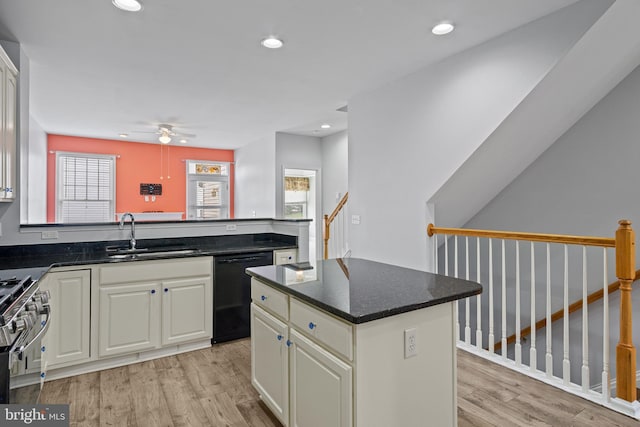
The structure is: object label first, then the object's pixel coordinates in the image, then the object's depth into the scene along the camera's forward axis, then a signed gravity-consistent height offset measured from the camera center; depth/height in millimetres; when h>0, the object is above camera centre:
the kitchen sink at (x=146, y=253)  3026 -358
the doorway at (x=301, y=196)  6656 +356
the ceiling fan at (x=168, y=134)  5613 +1424
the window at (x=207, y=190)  7707 +548
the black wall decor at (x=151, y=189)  7195 +508
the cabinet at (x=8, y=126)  2342 +614
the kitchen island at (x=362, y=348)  1426 -600
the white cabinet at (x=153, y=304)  2826 -765
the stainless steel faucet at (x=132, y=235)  3359 -202
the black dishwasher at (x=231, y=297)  3291 -786
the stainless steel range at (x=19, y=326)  1351 -509
